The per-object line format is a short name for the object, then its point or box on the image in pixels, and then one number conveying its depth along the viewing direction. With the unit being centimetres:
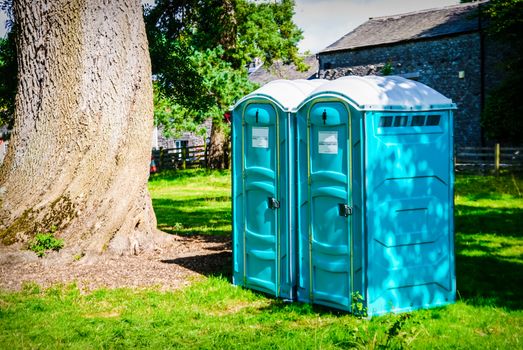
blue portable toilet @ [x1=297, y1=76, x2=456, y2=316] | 621
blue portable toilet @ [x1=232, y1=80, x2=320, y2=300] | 700
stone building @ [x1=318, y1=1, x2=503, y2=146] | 3191
